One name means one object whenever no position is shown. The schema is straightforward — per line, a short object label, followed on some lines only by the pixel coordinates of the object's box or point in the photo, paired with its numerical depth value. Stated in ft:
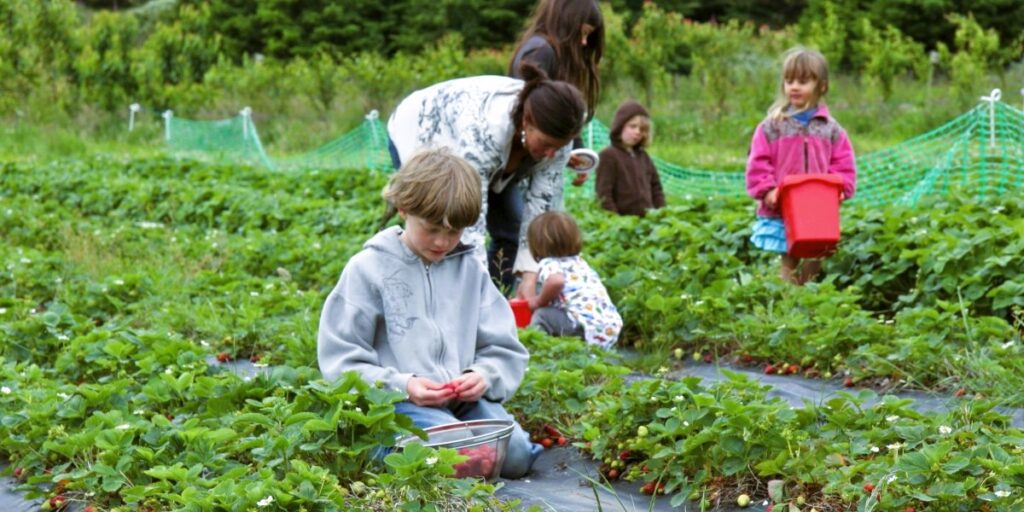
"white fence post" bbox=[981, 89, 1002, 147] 30.27
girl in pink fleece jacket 22.13
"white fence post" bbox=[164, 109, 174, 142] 69.64
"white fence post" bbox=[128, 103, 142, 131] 73.64
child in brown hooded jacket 30.35
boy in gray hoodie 12.75
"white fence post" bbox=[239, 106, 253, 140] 59.47
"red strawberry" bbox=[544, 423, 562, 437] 14.53
